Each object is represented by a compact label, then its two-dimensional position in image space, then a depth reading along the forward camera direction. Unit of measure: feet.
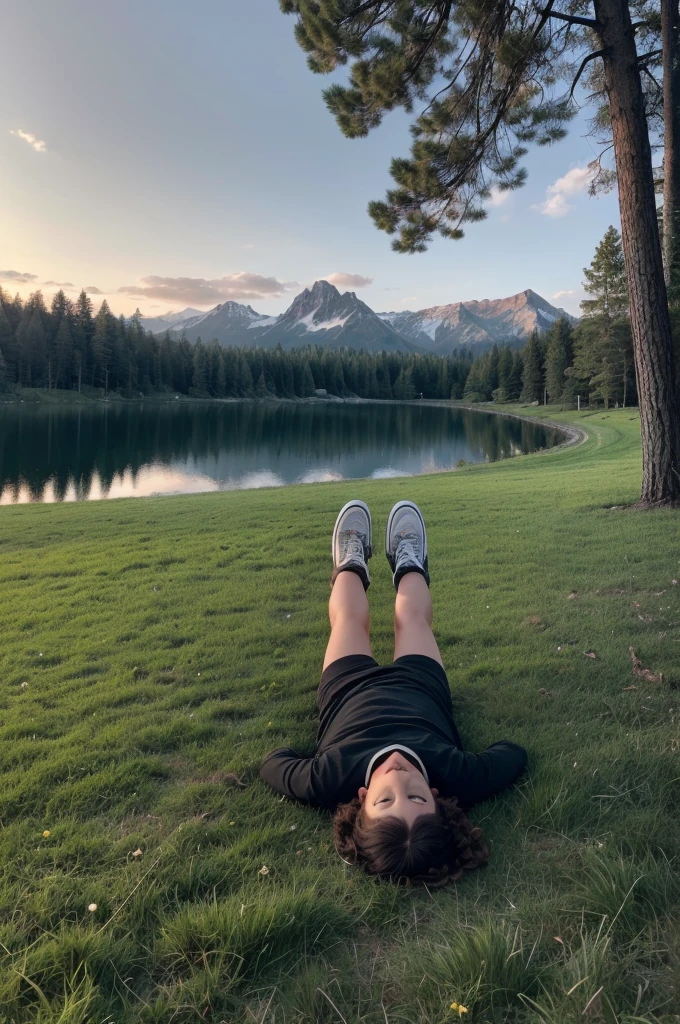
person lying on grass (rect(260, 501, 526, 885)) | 6.60
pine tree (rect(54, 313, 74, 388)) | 209.97
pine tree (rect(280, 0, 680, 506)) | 21.90
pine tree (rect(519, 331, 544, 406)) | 219.61
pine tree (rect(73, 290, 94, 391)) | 215.92
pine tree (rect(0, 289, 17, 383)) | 200.03
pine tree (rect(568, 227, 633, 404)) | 137.18
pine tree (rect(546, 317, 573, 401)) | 188.65
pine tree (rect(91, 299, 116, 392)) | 217.97
